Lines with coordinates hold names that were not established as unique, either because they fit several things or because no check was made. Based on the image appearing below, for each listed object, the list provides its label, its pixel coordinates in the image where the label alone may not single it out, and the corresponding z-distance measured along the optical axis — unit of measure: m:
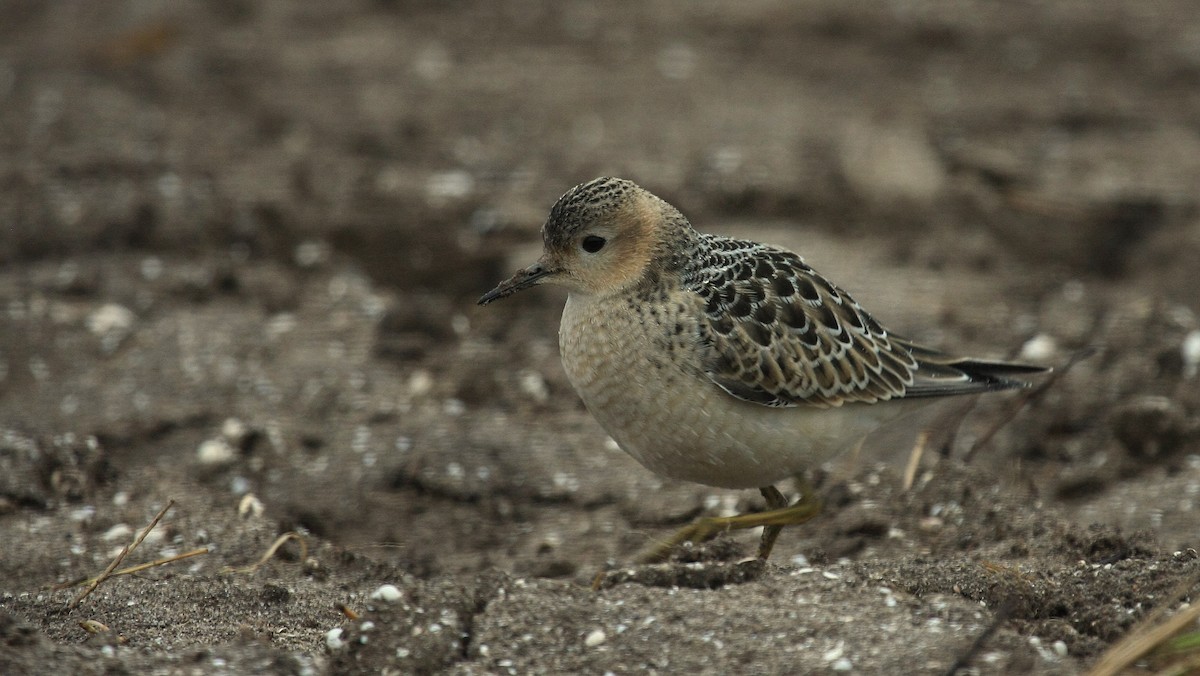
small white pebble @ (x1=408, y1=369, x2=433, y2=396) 14.49
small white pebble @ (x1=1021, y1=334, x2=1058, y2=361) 14.80
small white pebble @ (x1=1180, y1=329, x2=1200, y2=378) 13.71
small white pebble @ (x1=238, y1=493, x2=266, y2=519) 12.05
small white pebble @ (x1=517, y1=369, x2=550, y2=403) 14.47
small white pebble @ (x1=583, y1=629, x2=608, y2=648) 8.77
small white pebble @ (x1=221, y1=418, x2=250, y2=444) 13.40
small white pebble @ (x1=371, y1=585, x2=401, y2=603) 9.03
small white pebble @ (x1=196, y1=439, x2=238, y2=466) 13.14
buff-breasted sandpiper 10.37
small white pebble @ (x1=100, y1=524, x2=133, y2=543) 11.66
